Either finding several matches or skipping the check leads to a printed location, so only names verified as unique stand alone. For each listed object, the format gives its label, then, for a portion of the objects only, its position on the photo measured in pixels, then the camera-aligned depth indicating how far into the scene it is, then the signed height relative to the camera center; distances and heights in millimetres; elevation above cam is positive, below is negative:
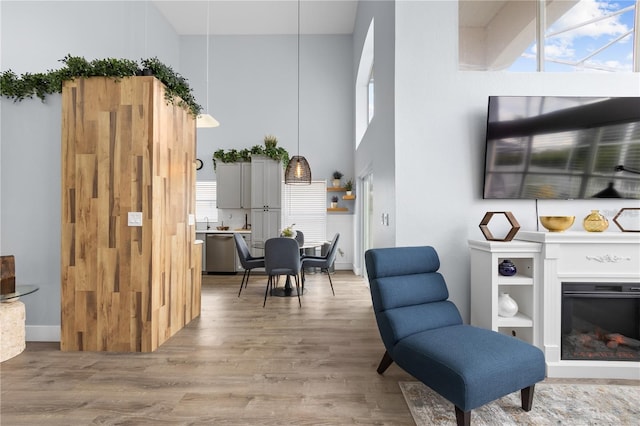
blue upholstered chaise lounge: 1723 -788
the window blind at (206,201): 7453 +180
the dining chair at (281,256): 4371 -613
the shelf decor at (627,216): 2924 -50
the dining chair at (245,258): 4875 -729
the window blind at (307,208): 7387 +29
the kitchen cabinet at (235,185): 6961 +503
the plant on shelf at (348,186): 7152 +501
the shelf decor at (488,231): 2592 -133
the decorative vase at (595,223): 2576 -98
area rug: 1913 -1206
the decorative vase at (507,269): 2571 -454
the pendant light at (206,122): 4242 +1129
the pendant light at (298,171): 4980 +570
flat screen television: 2752 +529
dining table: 4921 -1228
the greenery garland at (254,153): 6777 +1146
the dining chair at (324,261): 4973 -773
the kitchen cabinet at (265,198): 6805 +229
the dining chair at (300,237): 5946 -497
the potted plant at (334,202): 7304 +163
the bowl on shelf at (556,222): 2562 -94
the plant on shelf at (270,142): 6805 +1368
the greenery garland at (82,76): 2812 +1162
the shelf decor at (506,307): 2566 -743
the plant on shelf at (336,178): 7309 +687
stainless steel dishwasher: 6715 -925
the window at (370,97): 5841 +2027
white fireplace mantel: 2426 -454
